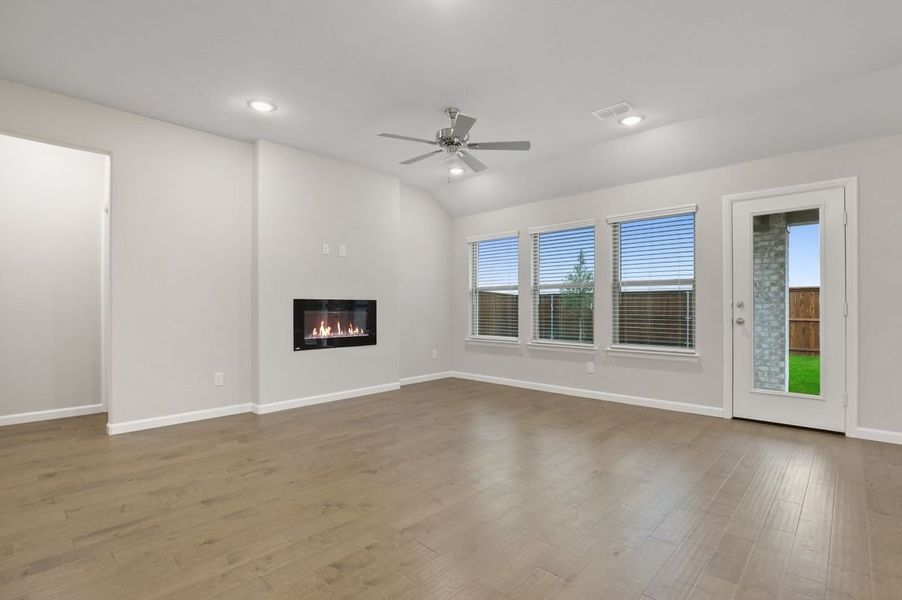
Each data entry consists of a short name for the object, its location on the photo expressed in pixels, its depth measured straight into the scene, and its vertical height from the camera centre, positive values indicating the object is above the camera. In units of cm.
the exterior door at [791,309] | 387 -7
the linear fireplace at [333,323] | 496 -28
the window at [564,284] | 554 +22
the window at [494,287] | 639 +21
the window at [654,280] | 476 +24
